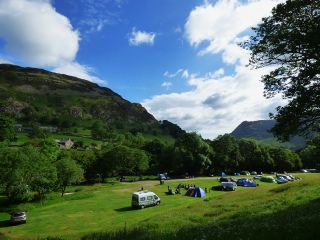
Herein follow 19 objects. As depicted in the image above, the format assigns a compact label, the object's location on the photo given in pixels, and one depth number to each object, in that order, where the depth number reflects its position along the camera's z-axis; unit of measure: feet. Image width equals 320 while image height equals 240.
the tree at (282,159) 374.22
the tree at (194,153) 306.76
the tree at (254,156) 361.90
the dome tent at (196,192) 156.07
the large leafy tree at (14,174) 142.41
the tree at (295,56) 49.57
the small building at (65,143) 472.36
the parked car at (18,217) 107.86
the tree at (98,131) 619.26
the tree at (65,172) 183.15
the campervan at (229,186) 180.65
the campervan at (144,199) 126.89
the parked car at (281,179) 211.82
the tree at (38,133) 475.35
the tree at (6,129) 327.26
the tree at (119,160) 296.10
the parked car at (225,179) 222.91
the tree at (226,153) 345.72
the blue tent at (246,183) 202.53
